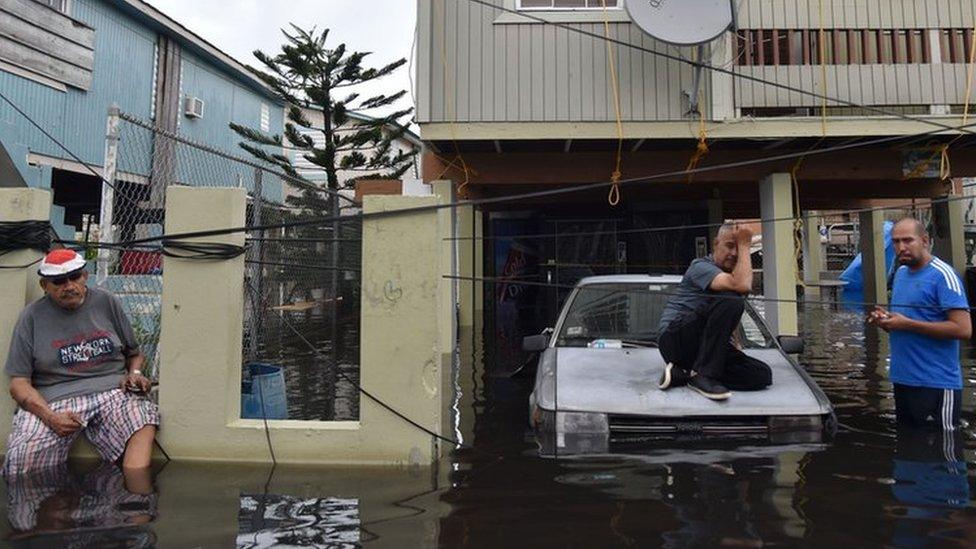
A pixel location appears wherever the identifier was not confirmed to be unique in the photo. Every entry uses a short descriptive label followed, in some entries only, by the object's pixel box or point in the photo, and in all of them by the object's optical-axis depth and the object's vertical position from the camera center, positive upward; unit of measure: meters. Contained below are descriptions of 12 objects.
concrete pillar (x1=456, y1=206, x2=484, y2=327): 11.52 +1.30
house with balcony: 7.88 +2.97
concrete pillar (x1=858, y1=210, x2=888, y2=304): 14.80 +1.66
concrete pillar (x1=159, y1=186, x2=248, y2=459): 3.78 +0.07
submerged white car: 3.90 -0.45
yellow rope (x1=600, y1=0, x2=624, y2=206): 7.89 +3.02
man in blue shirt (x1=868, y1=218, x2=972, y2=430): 3.90 +0.01
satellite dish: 6.91 +3.30
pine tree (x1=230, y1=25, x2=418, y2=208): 16.58 +5.85
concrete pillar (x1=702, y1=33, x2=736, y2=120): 7.87 +2.96
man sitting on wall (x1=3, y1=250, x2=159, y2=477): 3.56 -0.28
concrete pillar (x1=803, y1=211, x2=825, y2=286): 18.55 +2.36
